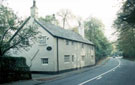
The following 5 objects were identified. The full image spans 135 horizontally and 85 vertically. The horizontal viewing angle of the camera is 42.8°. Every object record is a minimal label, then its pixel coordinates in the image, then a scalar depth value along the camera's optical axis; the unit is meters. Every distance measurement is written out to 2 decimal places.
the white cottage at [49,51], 26.64
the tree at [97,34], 62.96
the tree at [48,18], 64.12
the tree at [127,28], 15.88
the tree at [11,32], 16.95
